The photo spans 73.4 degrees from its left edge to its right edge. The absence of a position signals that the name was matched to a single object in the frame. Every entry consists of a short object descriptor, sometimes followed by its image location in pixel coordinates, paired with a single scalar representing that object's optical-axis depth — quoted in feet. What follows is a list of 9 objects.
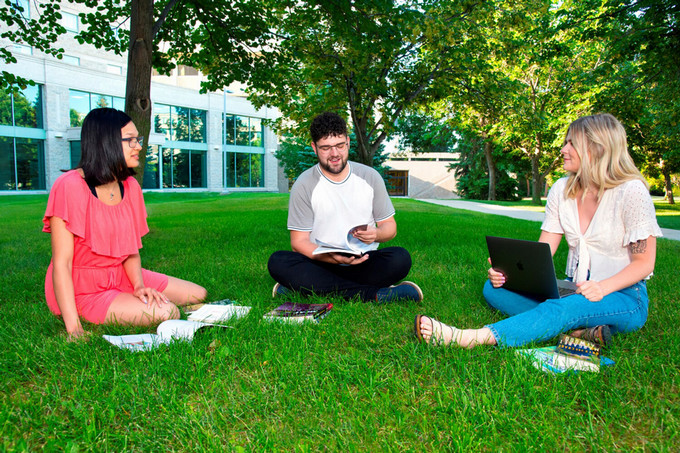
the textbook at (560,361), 7.88
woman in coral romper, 10.05
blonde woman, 9.06
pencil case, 8.43
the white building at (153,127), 82.17
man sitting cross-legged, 12.92
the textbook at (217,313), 10.77
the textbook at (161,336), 9.03
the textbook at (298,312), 10.69
